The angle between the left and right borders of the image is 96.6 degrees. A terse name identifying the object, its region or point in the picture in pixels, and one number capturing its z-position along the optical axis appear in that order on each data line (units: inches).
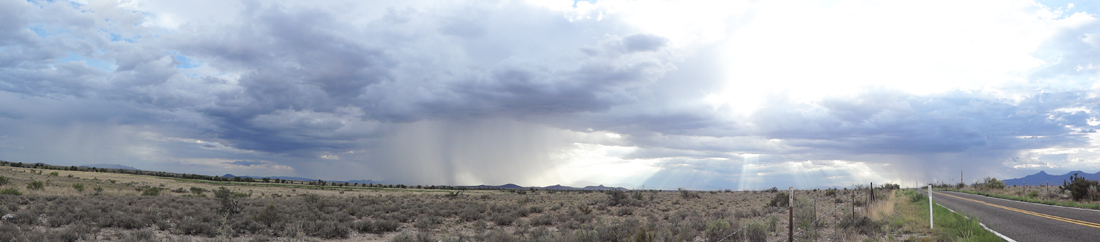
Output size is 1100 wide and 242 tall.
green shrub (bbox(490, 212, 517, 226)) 1007.0
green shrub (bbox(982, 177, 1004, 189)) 2825.3
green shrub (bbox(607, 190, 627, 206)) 1547.2
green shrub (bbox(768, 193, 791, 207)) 1404.0
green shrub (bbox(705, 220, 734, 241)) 658.2
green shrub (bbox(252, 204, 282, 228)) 849.5
